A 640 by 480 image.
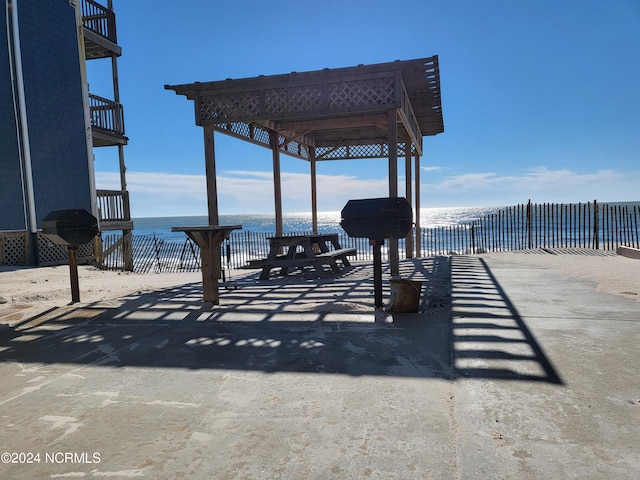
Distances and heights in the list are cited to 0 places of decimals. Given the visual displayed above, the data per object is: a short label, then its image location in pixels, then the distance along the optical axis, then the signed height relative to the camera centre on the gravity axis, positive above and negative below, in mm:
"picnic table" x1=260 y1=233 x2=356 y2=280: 7824 -890
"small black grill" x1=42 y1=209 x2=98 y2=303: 5320 -76
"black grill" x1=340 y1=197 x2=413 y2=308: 4188 -79
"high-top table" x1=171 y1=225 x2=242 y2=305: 4695 -357
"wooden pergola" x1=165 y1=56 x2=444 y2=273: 6742 +2174
